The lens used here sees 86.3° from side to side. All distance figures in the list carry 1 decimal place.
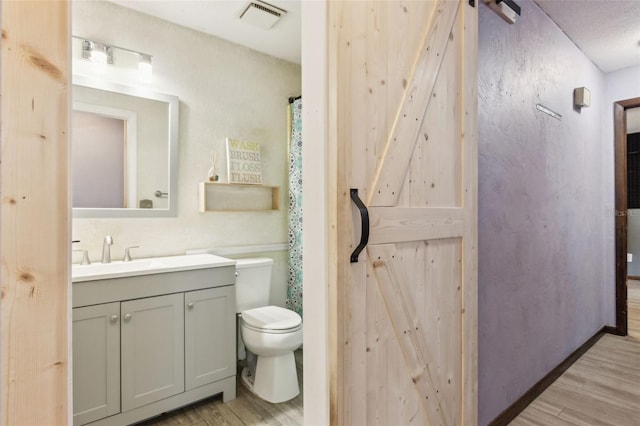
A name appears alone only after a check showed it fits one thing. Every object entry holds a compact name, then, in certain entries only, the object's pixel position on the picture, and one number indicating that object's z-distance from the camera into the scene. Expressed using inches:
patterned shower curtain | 113.1
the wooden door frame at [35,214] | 25.9
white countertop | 67.9
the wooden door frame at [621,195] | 126.1
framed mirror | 82.3
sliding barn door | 41.4
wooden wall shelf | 101.1
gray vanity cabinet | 66.6
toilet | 83.0
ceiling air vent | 87.9
